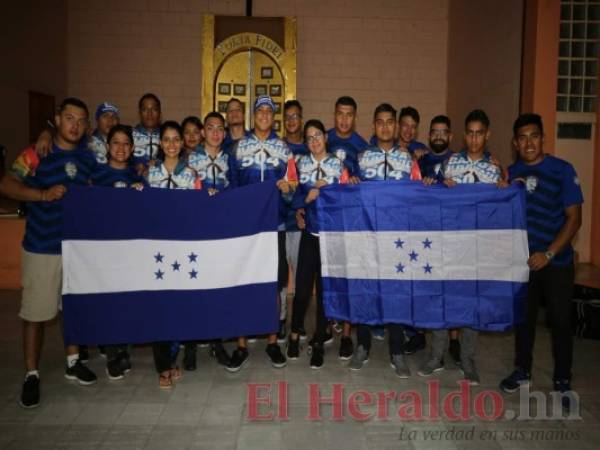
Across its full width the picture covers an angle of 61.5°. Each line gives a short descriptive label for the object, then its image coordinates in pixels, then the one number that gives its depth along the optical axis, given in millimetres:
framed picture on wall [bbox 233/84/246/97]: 7727
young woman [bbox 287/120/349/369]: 3492
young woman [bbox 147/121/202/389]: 3270
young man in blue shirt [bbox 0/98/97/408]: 2934
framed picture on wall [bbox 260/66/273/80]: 7758
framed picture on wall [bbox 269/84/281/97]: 7820
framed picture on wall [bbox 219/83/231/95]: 7828
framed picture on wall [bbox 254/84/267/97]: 7754
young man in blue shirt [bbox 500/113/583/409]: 2867
